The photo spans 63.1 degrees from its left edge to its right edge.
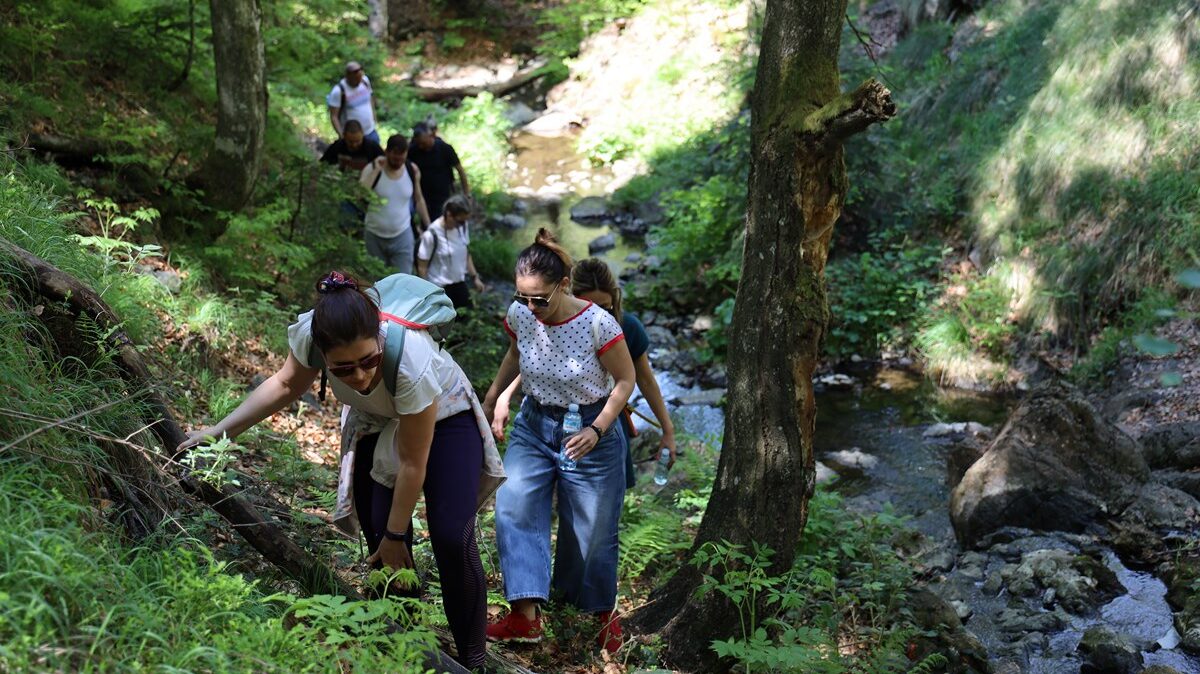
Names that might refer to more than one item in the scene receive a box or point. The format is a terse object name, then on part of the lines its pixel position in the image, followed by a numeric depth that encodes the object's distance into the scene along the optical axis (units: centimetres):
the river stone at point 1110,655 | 546
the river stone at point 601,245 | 1535
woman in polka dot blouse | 432
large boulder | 728
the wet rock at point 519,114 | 2327
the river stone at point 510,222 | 1608
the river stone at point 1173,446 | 771
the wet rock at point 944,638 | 543
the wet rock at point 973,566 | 683
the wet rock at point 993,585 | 661
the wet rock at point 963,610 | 626
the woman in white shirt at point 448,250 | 854
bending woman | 306
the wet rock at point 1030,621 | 605
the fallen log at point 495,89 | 2317
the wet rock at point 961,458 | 802
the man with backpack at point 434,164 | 998
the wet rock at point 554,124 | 2253
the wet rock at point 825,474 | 821
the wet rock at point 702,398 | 1046
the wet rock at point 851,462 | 880
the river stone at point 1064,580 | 630
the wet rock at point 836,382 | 1080
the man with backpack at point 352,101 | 1097
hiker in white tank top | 881
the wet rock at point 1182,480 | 732
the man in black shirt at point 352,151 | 930
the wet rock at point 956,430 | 927
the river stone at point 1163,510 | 691
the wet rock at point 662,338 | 1217
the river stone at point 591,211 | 1719
